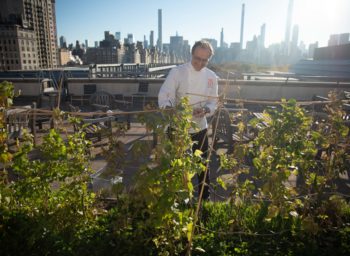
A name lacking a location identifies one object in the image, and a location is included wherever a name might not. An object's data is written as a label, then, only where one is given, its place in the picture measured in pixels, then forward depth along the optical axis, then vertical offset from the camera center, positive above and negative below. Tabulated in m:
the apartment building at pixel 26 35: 107.94 +11.88
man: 3.12 -0.20
